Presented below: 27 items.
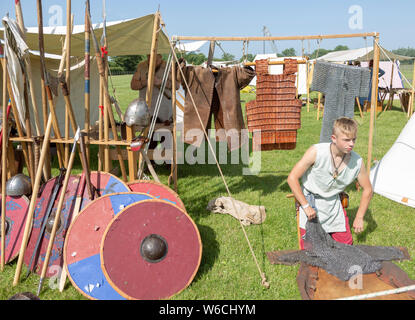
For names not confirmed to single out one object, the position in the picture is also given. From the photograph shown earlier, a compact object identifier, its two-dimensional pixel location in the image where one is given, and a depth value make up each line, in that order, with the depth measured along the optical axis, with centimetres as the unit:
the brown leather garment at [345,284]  272
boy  305
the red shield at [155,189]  356
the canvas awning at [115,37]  478
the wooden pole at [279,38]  408
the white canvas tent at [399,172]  468
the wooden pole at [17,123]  327
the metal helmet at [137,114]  338
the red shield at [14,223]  323
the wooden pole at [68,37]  307
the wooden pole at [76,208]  285
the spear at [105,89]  323
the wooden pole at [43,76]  297
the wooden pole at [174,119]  424
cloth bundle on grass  414
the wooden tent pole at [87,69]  317
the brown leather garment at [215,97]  435
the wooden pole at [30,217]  294
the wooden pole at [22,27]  327
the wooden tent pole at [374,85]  419
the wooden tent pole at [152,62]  373
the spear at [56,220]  285
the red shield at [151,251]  262
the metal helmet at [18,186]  341
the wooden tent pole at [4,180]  314
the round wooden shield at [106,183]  326
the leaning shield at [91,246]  267
